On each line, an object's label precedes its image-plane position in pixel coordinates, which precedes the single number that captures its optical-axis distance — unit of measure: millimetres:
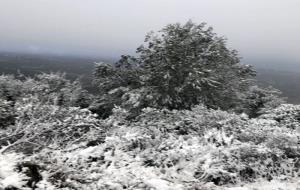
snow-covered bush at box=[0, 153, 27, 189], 4879
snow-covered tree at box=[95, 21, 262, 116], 21656
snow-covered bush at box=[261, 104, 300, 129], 17969
